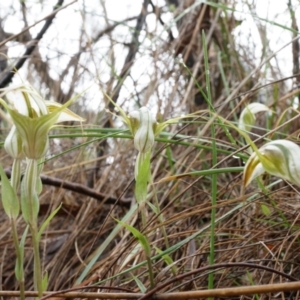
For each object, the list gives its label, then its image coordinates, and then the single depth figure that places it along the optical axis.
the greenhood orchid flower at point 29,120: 0.43
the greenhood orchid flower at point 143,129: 0.47
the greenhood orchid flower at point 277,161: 0.42
